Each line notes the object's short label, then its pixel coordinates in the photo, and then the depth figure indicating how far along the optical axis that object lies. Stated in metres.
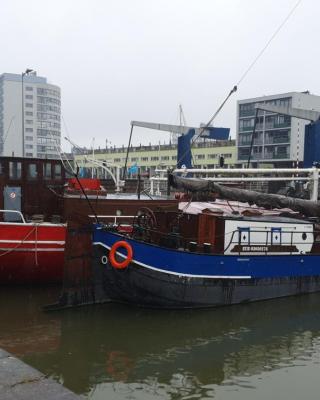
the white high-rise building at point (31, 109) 93.44
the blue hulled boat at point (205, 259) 11.94
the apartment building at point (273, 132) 75.94
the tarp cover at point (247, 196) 14.46
